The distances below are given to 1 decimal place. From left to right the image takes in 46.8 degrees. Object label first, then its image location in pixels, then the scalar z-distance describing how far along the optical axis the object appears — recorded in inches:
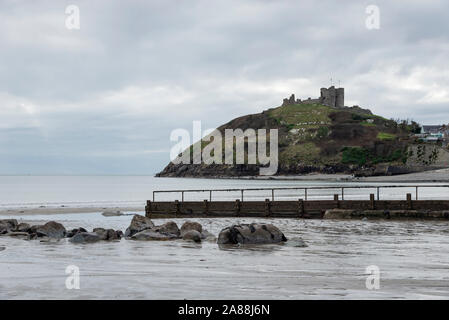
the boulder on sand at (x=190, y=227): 1019.3
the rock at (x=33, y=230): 1054.4
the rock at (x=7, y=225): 1095.7
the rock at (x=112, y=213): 1884.1
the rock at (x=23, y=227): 1091.8
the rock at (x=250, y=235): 848.9
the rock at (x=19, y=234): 1011.1
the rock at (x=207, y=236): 925.8
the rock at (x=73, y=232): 989.9
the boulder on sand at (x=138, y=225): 1010.2
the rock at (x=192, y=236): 912.9
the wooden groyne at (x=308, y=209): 1378.0
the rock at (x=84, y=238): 905.2
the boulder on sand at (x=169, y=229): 971.3
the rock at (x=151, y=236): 943.0
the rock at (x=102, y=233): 945.6
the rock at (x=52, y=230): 984.9
